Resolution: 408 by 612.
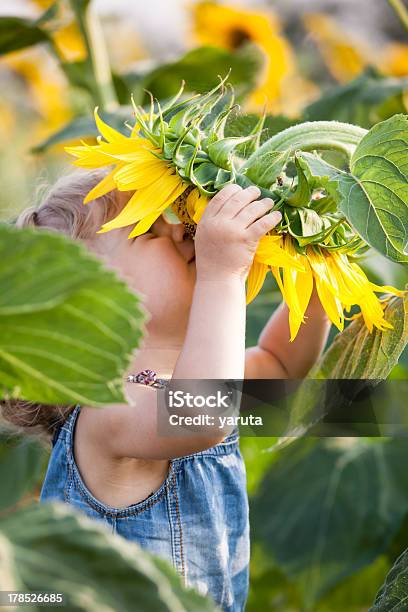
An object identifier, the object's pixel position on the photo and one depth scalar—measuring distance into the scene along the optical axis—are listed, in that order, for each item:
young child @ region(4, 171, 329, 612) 1.29
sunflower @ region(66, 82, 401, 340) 1.26
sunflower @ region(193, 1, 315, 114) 2.95
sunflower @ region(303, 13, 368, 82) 3.59
